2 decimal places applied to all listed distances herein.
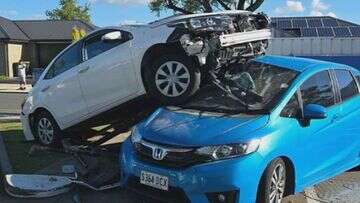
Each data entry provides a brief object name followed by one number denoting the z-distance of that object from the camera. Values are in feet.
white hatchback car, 24.81
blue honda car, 17.92
